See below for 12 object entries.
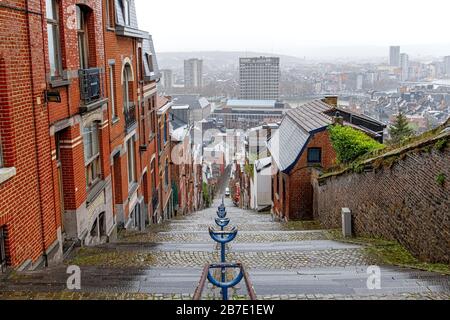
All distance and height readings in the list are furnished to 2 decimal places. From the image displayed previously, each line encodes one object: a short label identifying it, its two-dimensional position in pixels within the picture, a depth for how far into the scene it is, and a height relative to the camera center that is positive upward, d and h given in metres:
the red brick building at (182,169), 35.94 -7.65
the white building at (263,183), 33.95 -7.83
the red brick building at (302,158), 23.69 -4.30
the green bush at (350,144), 17.42 -2.65
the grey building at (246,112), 155.38 -13.48
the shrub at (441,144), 9.39 -1.45
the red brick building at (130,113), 16.64 -1.56
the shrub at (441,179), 9.36 -2.09
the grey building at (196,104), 123.30 -8.44
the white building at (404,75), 187.00 -2.41
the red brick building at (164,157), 28.39 -5.21
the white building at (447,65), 133.41 +0.90
